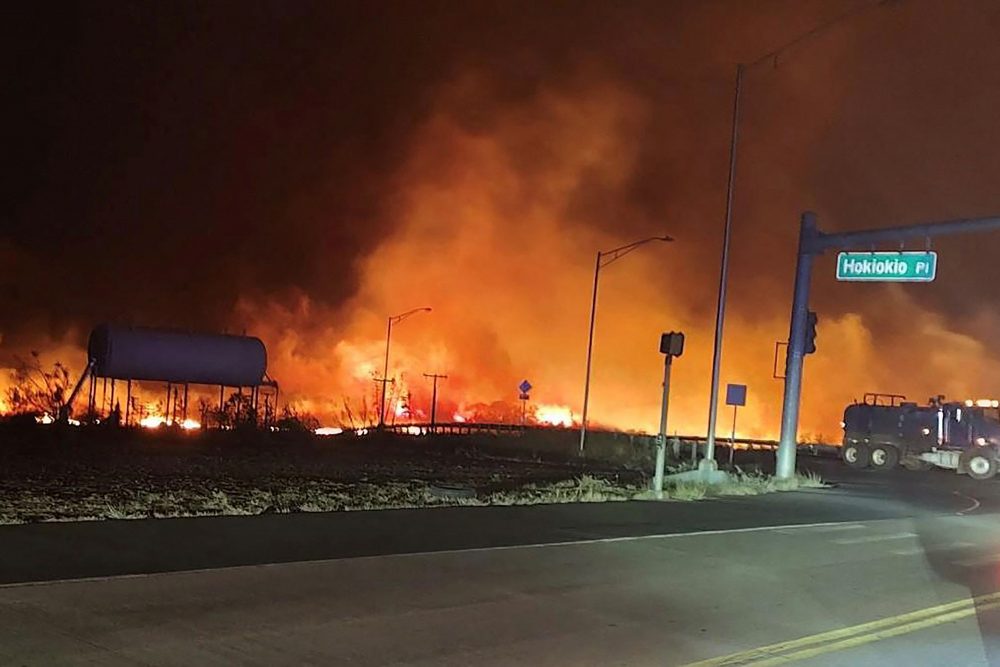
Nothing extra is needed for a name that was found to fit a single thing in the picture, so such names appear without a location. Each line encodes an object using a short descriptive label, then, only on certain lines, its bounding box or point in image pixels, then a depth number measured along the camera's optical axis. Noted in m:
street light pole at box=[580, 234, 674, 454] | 39.73
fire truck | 36.50
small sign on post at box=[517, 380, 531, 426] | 48.00
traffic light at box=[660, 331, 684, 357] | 20.97
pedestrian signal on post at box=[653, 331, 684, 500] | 20.36
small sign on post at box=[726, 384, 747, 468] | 28.55
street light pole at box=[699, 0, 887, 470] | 24.45
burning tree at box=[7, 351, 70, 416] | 46.00
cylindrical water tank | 43.62
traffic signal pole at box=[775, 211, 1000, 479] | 26.22
